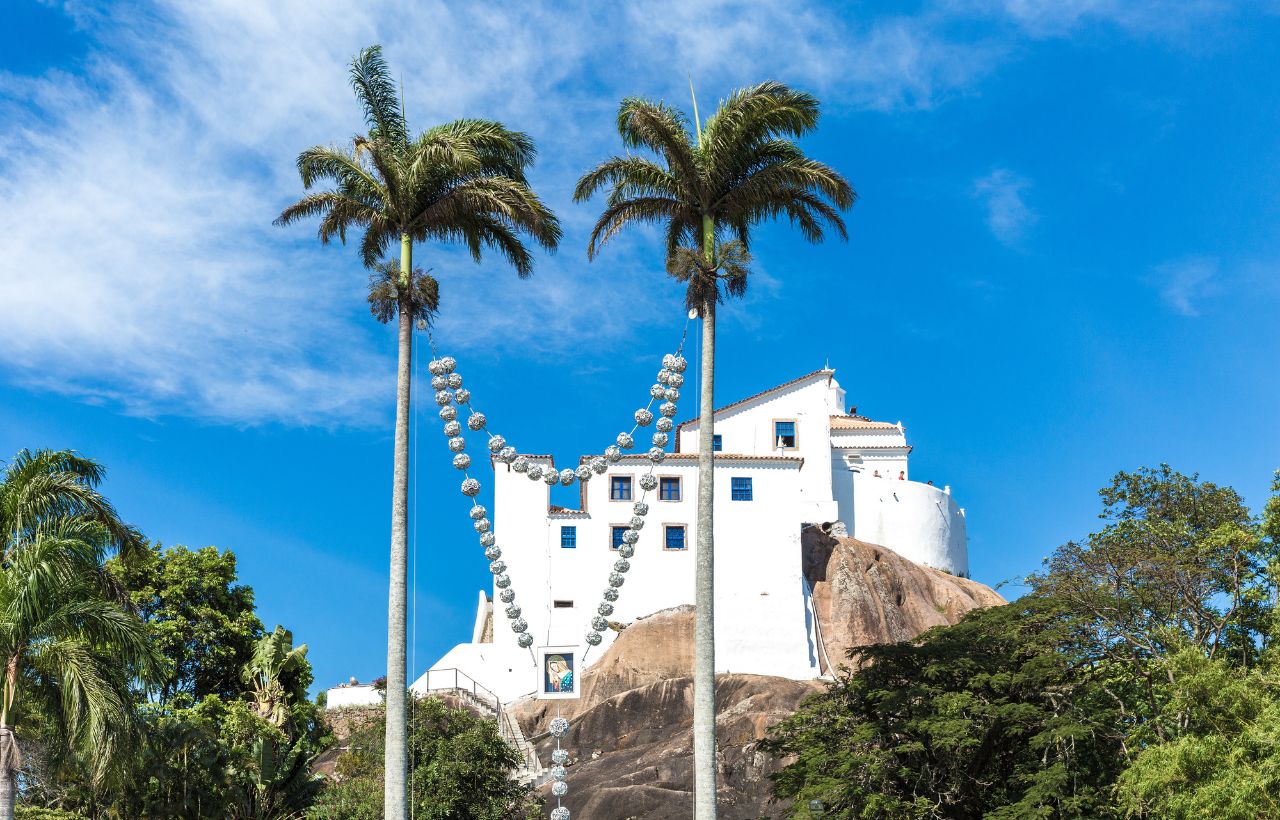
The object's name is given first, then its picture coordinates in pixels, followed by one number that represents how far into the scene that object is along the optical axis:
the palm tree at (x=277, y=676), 37.72
